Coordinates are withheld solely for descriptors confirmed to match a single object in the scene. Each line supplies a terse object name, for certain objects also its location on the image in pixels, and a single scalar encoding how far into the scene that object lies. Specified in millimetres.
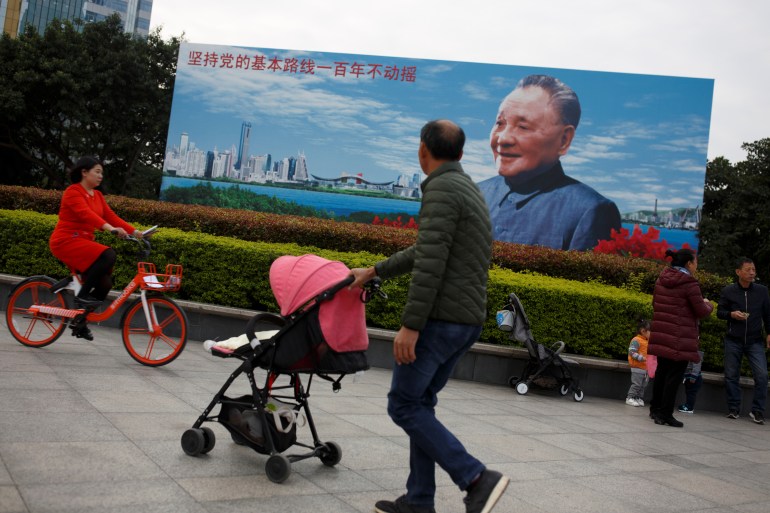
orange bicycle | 6785
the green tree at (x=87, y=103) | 27438
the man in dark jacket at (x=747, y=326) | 8727
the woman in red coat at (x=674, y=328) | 7773
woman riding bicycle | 6773
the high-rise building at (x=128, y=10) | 113000
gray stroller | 8148
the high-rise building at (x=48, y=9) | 102125
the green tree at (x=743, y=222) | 29750
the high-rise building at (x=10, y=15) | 83688
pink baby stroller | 3824
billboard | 21891
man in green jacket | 3295
